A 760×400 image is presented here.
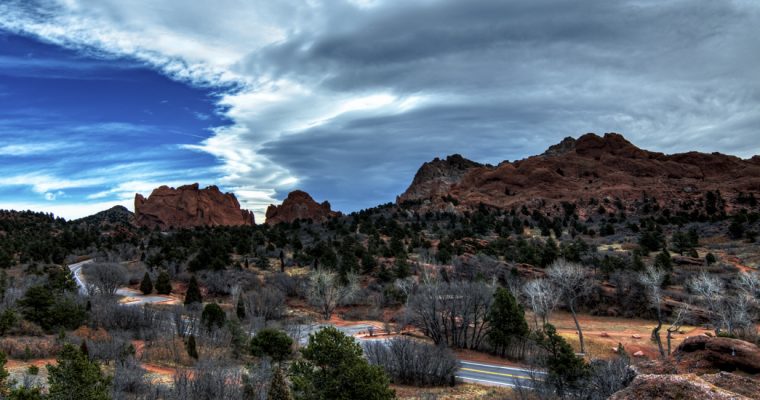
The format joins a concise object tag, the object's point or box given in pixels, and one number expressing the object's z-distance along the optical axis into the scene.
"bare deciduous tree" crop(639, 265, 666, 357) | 38.10
